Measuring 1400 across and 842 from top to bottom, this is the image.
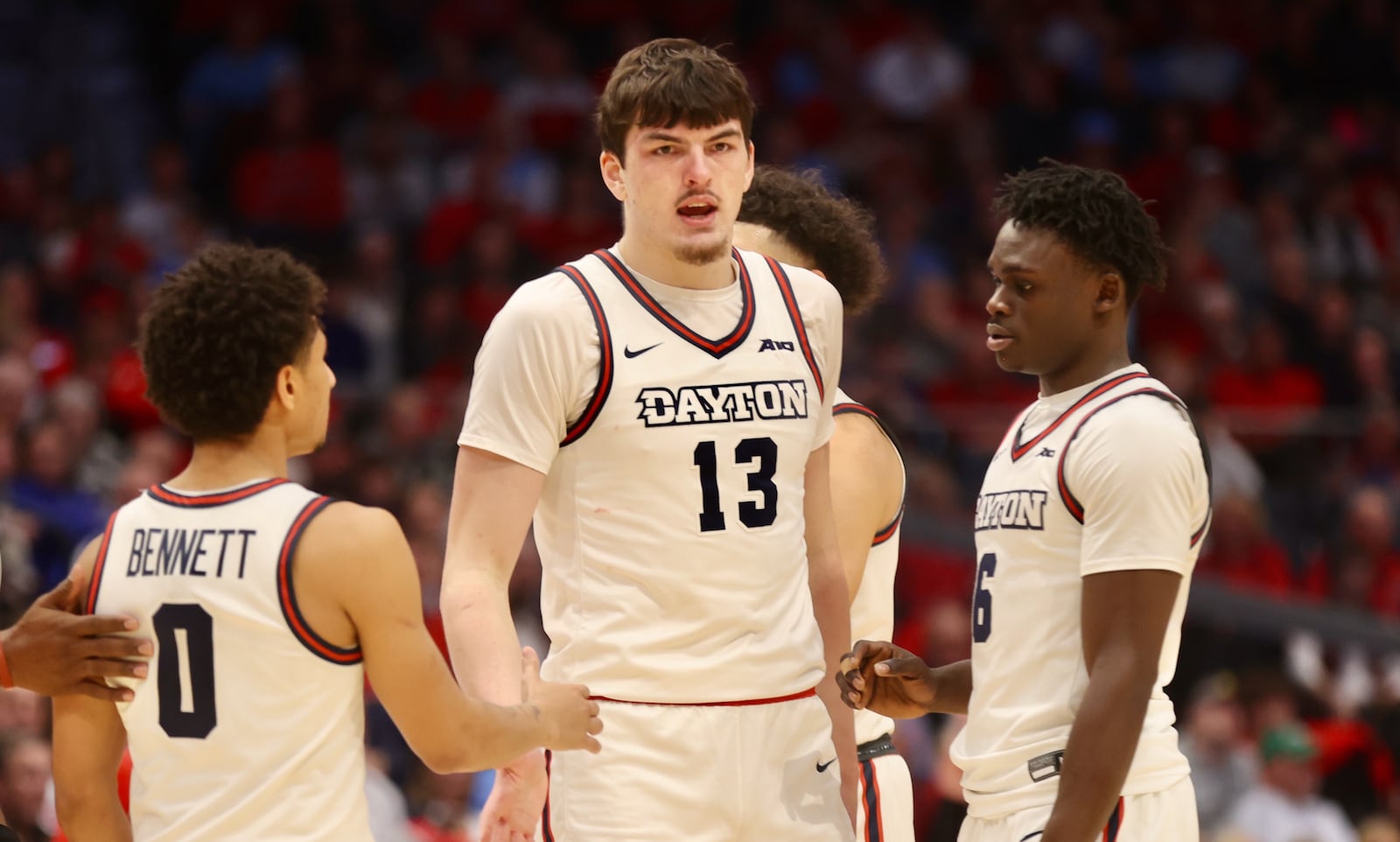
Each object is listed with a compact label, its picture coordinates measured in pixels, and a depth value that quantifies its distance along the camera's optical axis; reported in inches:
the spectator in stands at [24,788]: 557.3
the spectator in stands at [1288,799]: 716.0
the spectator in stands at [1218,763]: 752.3
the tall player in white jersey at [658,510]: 304.2
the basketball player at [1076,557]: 293.4
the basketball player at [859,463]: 358.0
